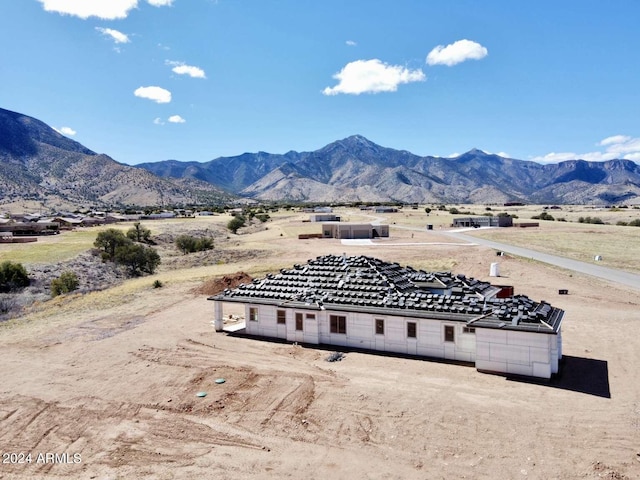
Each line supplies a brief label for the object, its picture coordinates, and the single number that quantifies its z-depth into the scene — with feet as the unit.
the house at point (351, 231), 275.39
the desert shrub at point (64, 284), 143.74
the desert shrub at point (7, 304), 120.69
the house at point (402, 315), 62.39
